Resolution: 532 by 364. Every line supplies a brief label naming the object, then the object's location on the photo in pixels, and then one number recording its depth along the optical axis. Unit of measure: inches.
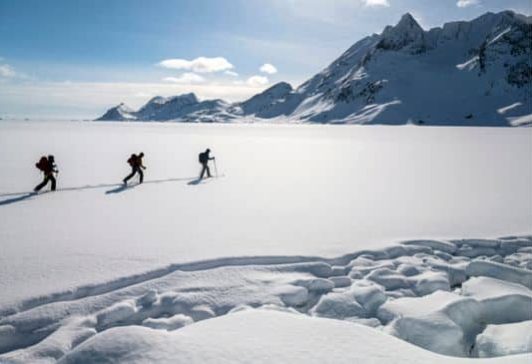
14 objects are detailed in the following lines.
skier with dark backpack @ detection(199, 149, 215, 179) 731.4
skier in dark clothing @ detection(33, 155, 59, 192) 564.1
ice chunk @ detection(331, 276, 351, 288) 253.8
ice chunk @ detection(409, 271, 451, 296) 246.4
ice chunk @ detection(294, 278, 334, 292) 248.4
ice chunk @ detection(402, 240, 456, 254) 318.3
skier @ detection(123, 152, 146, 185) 657.0
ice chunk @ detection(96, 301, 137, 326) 206.5
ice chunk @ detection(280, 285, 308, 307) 231.0
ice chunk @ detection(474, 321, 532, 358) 172.7
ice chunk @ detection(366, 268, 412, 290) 253.4
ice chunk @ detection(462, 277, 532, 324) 210.5
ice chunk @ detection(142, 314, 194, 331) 202.5
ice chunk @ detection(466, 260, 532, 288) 256.2
